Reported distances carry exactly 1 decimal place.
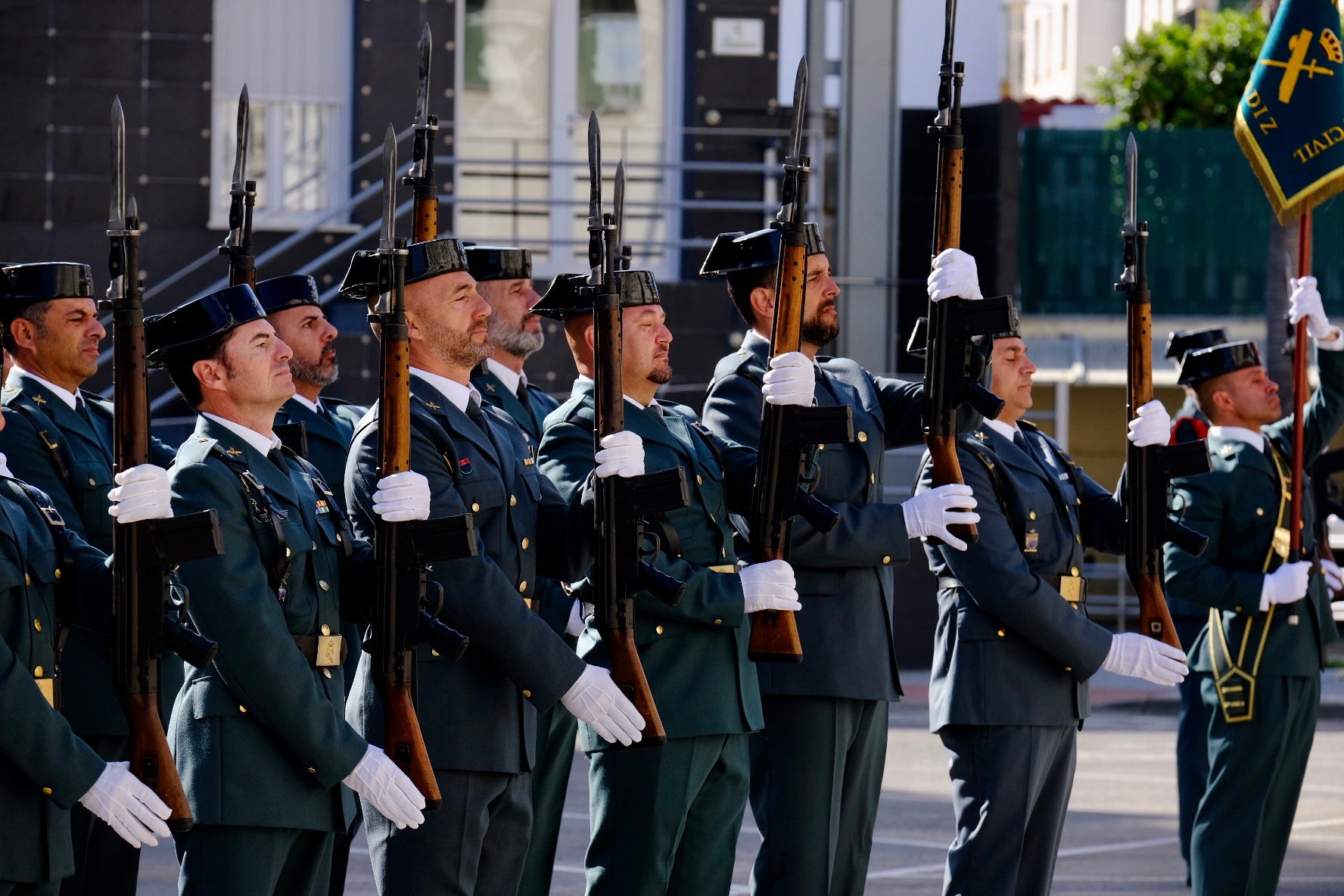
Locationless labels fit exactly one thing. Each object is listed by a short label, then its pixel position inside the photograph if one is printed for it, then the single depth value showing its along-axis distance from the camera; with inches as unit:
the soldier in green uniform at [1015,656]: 477.7
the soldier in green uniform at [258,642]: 356.2
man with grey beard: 485.7
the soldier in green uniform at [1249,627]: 562.3
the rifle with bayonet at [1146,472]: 494.6
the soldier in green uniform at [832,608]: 462.9
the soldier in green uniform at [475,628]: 389.7
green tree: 2020.2
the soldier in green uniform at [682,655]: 433.1
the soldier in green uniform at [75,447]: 433.1
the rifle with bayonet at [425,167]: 418.9
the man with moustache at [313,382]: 468.8
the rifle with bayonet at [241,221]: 429.7
